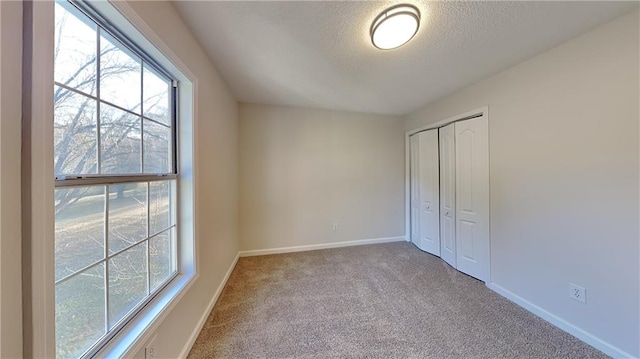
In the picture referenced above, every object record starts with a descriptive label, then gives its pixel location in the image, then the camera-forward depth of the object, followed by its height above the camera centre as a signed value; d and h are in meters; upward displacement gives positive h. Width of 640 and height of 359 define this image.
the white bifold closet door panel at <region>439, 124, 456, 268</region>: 2.82 -0.21
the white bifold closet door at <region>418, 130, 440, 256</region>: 3.15 -0.20
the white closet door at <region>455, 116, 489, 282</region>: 2.37 -0.21
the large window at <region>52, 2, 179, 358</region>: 0.77 +0.01
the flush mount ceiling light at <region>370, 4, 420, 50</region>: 1.33 +1.04
